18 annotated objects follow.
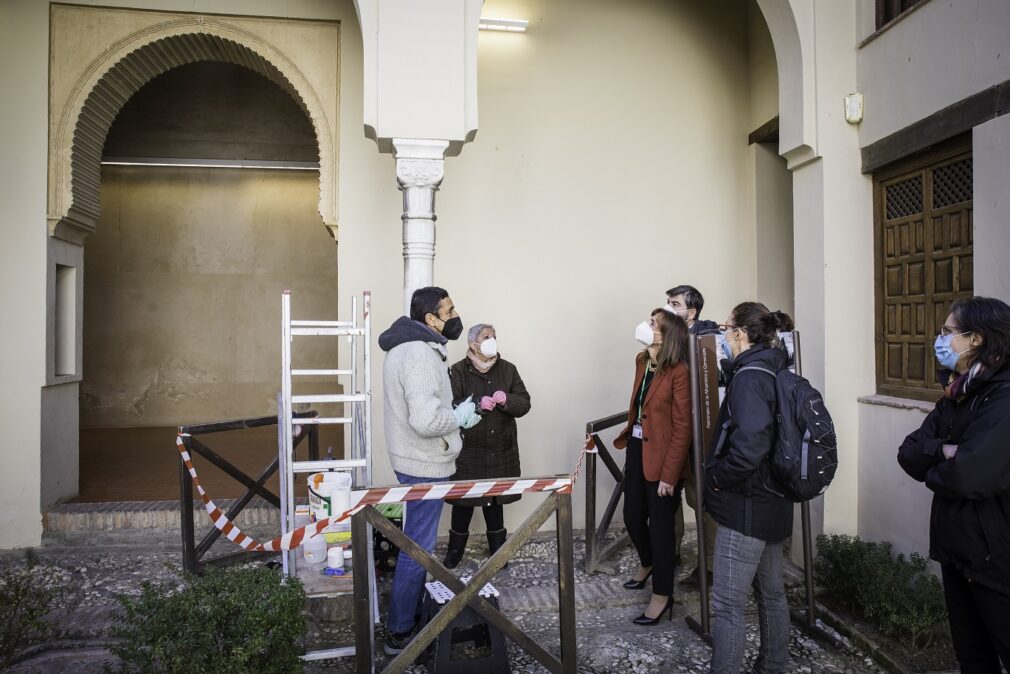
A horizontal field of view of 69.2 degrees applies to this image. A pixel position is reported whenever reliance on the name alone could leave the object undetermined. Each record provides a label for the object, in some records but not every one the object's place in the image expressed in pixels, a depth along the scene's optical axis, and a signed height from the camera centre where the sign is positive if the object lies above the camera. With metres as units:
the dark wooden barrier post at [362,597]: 2.92 -1.00
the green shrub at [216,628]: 2.45 -0.98
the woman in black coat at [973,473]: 2.46 -0.44
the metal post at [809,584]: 3.76 -1.25
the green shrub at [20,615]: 2.79 -1.02
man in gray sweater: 3.37 -0.37
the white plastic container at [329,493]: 4.06 -0.81
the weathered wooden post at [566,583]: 3.05 -0.98
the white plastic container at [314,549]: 4.16 -1.14
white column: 4.45 +0.91
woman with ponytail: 2.91 -0.57
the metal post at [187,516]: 4.45 -1.02
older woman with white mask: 4.65 -0.50
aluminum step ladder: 3.78 -0.41
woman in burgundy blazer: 3.80 -0.53
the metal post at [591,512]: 4.77 -1.08
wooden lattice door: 3.97 +0.50
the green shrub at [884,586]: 3.64 -1.27
